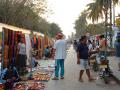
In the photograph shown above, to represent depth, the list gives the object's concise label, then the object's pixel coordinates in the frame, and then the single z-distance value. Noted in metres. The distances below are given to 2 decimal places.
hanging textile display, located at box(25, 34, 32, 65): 9.11
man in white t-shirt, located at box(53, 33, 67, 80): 7.89
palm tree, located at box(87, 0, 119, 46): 28.23
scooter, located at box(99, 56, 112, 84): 7.59
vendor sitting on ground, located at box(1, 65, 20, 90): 6.39
